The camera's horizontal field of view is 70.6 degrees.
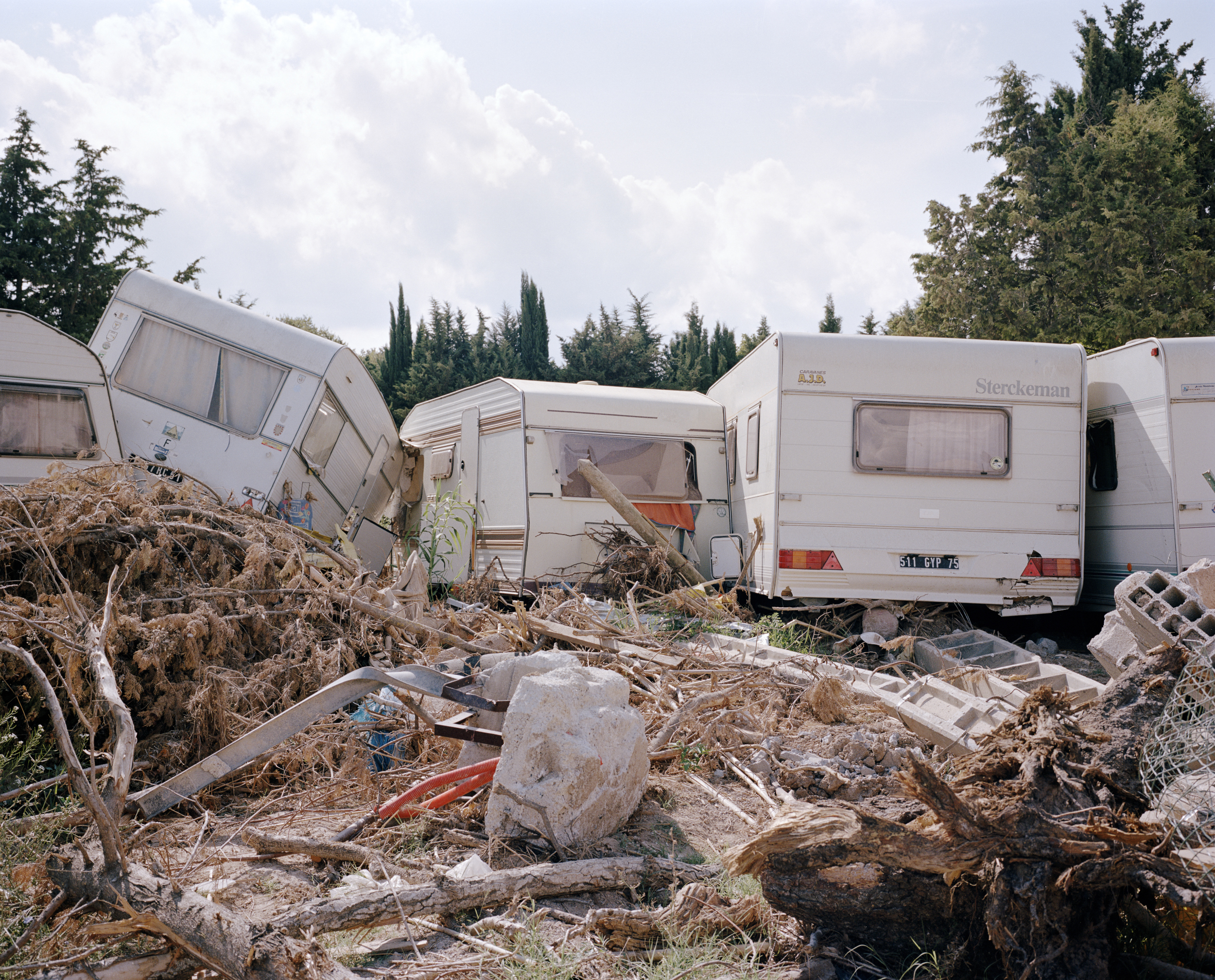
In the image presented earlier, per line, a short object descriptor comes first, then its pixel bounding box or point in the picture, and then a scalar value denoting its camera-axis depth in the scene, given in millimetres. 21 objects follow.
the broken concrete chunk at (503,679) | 3965
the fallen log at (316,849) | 3176
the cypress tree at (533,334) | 29156
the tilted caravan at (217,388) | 8195
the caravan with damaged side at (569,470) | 8609
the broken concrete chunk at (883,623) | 7617
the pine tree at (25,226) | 18984
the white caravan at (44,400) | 6949
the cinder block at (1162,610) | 3893
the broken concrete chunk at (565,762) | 3328
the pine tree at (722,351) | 28016
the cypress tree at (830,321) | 32188
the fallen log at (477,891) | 2590
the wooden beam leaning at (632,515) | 8312
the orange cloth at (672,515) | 8891
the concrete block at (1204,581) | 4414
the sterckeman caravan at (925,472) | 7617
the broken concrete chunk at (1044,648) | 7477
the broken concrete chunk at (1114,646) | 4768
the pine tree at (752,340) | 30106
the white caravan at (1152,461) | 7395
